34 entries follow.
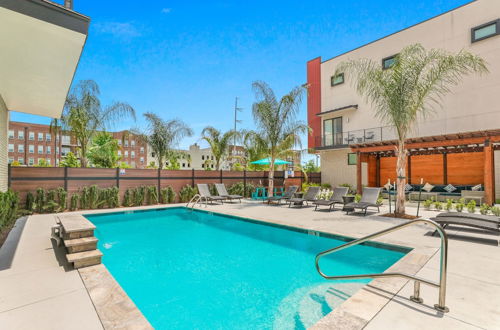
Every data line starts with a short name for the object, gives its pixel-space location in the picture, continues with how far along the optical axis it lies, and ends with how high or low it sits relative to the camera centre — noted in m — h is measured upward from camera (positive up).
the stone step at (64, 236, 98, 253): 4.33 -1.30
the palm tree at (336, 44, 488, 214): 8.27 +2.96
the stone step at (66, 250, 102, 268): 4.09 -1.46
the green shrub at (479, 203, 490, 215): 8.92 -1.42
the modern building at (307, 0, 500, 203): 13.76 +3.29
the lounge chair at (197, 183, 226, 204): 13.06 -1.26
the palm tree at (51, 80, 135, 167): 11.98 +2.61
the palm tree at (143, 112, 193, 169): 15.59 +2.10
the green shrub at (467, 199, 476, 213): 9.50 -1.42
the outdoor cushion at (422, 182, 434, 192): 15.42 -1.08
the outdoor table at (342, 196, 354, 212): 10.77 -1.27
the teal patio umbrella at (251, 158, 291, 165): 14.94 +0.41
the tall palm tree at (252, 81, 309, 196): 12.98 +2.60
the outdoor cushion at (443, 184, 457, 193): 14.66 -1.08
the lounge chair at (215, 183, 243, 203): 13.67 -1.25
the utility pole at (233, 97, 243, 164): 32.00 +7.36
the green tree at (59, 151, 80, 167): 22.94 +0.69
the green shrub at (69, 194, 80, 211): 10.80 -1.42
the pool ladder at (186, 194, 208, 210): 12.30 -1.77
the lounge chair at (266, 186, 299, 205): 12.65 -1.36
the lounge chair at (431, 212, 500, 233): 5.40 -1.16
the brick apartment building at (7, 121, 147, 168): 58.16 +5.74
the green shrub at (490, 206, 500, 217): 8.69 -1.42
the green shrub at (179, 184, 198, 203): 14.25 -1.37
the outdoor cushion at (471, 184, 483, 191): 13.58 -1.00
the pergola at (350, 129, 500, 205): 11.46 +1.21
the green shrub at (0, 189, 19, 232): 5.23 -0.96
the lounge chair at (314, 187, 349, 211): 10.75 -1.23
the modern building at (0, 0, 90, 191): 3.42 +2.04
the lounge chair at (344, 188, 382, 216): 9.44 -1.23
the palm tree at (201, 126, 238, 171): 18.17 +1.98
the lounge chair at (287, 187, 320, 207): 11.71 -1.34
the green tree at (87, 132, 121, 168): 17.44 +1.04
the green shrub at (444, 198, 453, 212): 10.12 -1.46
